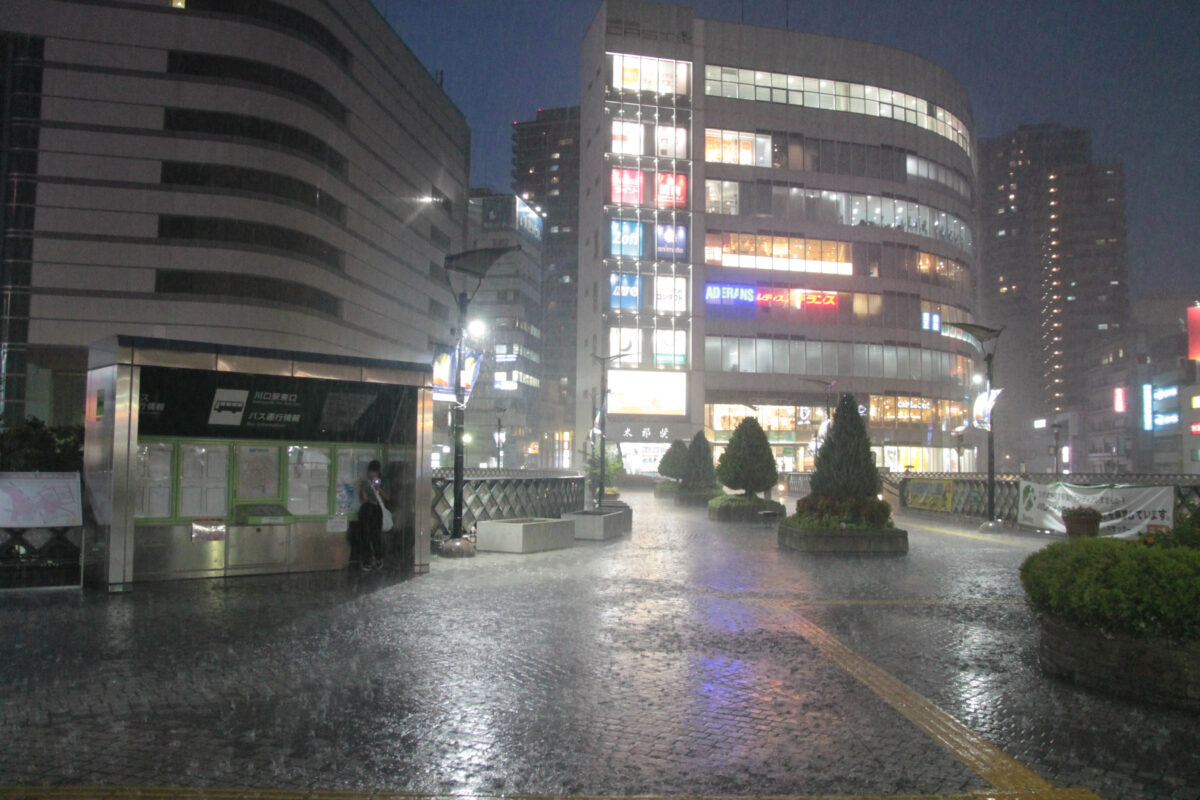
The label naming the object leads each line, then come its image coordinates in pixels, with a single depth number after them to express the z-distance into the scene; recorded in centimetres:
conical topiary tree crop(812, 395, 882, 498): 2009
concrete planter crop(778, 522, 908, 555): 1922
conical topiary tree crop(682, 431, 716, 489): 4328
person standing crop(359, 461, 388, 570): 1525
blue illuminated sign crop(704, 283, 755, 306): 7325
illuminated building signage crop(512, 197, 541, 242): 12569
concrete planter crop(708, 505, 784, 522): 2934
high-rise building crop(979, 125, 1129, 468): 16488
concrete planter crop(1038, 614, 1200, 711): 694
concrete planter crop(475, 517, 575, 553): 1827
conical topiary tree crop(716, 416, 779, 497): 3025
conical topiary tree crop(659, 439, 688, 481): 4666
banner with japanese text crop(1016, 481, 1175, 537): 2173
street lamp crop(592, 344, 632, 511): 3160
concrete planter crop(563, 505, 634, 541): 2138
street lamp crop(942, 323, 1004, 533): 2542
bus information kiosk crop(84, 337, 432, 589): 1261
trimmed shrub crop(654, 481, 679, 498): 4975
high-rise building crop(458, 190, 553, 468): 11831
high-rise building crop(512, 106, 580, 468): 16300
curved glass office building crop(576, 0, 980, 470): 7188
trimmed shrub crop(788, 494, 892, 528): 1964
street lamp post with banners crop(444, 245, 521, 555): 1723
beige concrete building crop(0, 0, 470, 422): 5047
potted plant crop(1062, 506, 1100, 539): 2288
